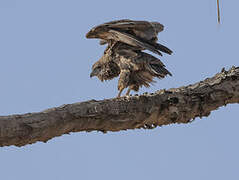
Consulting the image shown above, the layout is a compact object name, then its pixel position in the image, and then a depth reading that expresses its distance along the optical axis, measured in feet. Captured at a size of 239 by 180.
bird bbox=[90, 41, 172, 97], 56.75
